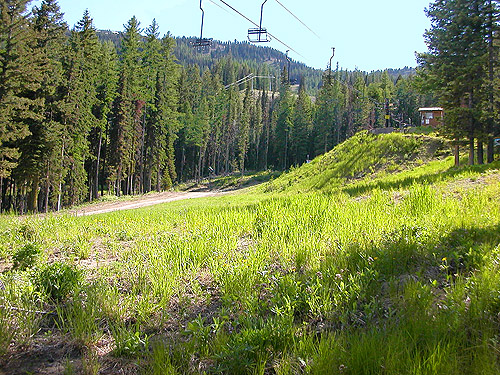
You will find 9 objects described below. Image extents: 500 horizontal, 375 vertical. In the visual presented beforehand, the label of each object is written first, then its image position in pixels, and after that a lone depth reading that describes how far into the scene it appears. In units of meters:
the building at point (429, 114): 34.66
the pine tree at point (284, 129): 74.75
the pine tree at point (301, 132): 73.69
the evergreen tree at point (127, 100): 39.72
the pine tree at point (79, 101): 29.62
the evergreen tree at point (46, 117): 27.16
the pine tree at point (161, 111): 45.16
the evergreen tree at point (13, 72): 22.23
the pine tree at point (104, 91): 38.75
